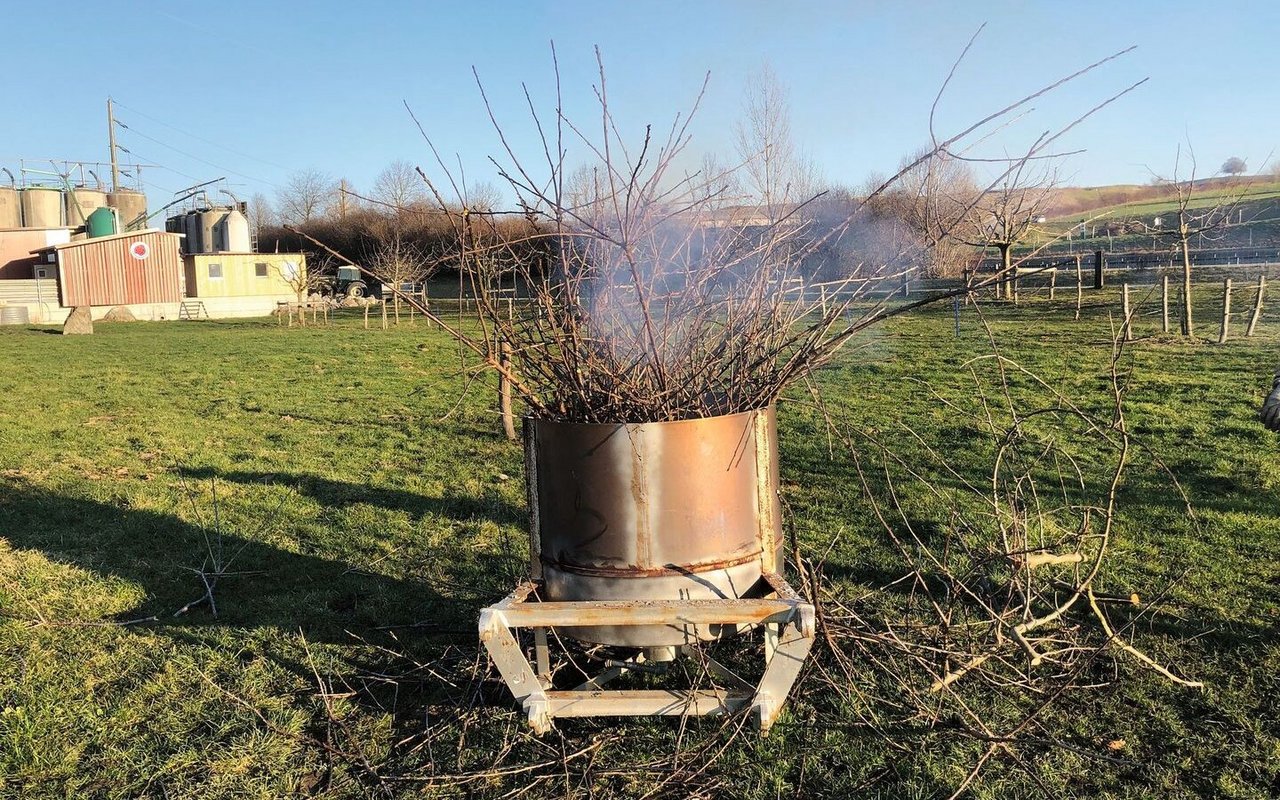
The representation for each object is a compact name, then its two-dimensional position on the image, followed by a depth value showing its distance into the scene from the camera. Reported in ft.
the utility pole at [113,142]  165.19
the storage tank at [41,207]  149.18
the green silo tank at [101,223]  129.08
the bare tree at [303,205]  180.84
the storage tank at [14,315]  97.96
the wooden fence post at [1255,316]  43.86
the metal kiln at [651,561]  8.98
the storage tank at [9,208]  147.84
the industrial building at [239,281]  114.21
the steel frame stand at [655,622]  8.84
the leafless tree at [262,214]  196.51
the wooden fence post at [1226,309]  41.91
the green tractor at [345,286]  119.44
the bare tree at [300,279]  92.94
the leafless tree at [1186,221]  35.17
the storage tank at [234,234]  133.28
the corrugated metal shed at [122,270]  102.63
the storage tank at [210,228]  138.37
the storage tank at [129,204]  167.53
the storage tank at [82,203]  150.82
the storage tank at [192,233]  144.87
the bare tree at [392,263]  85.13
